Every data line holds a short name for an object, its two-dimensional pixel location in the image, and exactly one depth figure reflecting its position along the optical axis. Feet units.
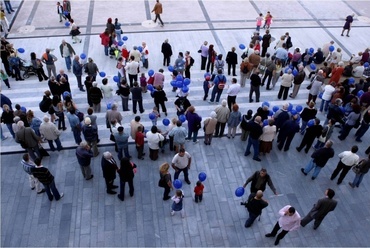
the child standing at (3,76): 42.16
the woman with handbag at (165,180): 26.81
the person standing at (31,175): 26.86
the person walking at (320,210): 25.63
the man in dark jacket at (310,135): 32.91
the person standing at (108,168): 27.08
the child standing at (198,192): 27.99
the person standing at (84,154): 28.50
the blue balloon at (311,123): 33.33
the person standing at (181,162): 28.40
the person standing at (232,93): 37.94
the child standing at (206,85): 40.50
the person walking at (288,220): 24.22
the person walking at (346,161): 29.89
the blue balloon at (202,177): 28.53
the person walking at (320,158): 29.85
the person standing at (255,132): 31.63
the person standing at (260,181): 27.04
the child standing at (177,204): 26.13
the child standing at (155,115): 35.37
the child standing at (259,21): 59.06
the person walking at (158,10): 59.91
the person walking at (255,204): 25.03
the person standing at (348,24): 58.26
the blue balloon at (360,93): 38.90
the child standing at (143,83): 41.14
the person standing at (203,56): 47.29
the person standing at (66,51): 45.84
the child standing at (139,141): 31.35
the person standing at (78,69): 40.98
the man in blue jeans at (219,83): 39.86
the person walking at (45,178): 26.53
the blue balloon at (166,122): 34.19
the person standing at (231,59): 45.43
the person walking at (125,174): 26.81
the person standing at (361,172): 29.61
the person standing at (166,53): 47.44
